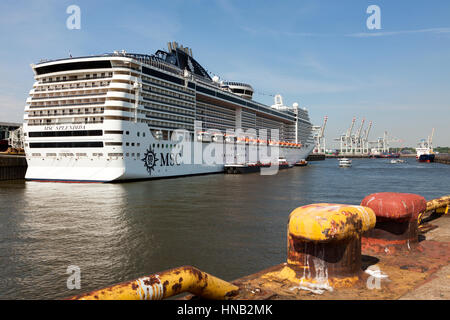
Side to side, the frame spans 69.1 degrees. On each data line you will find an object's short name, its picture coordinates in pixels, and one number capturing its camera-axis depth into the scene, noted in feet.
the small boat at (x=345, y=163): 291.24
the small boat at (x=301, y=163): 323.53
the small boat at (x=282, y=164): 267.78
